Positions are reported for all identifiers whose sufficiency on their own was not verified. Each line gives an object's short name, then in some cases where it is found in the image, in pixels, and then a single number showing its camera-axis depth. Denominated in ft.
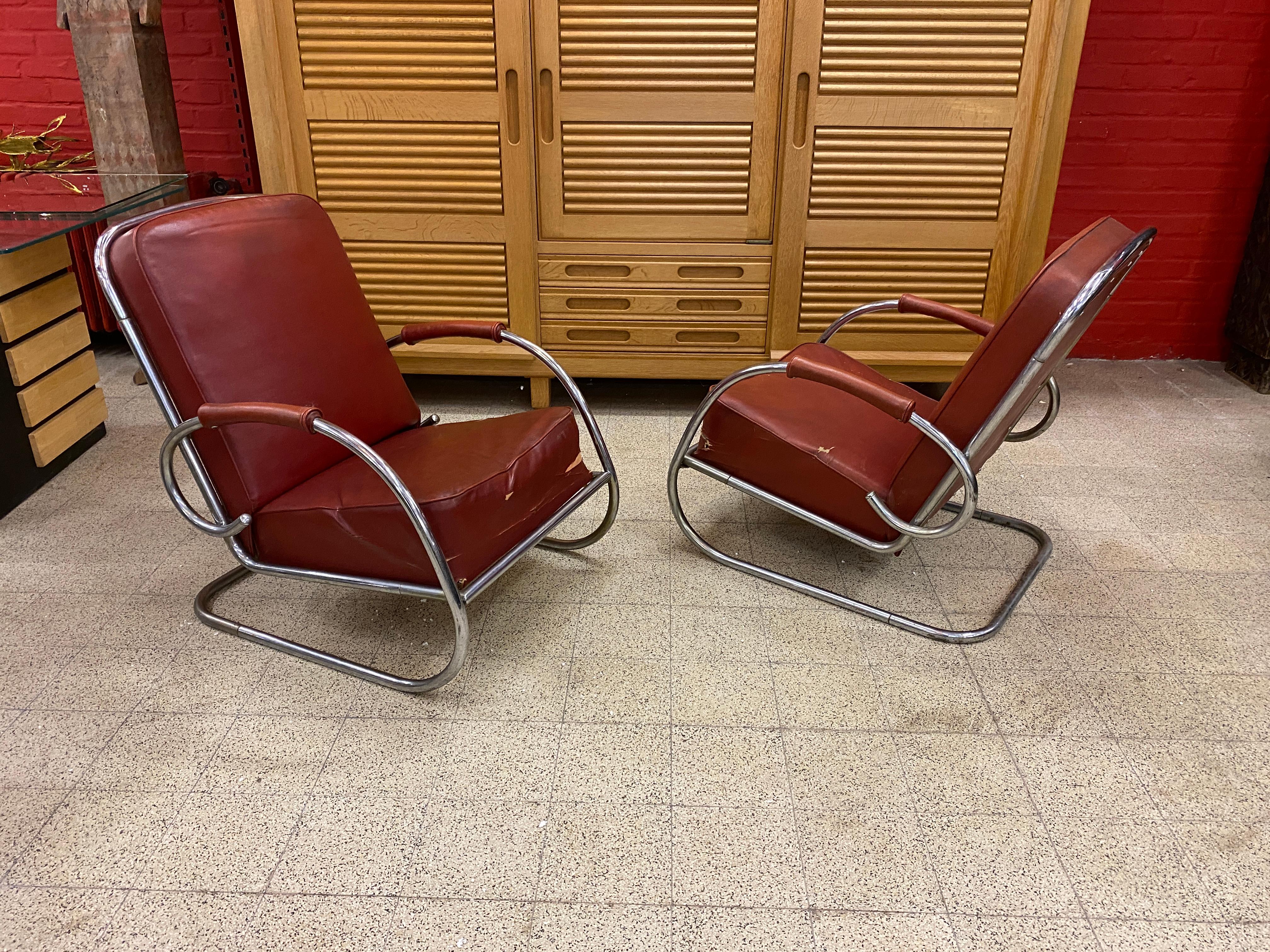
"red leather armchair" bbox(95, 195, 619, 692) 5.46
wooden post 9.43
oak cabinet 8.73
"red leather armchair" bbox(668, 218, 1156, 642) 5.42
